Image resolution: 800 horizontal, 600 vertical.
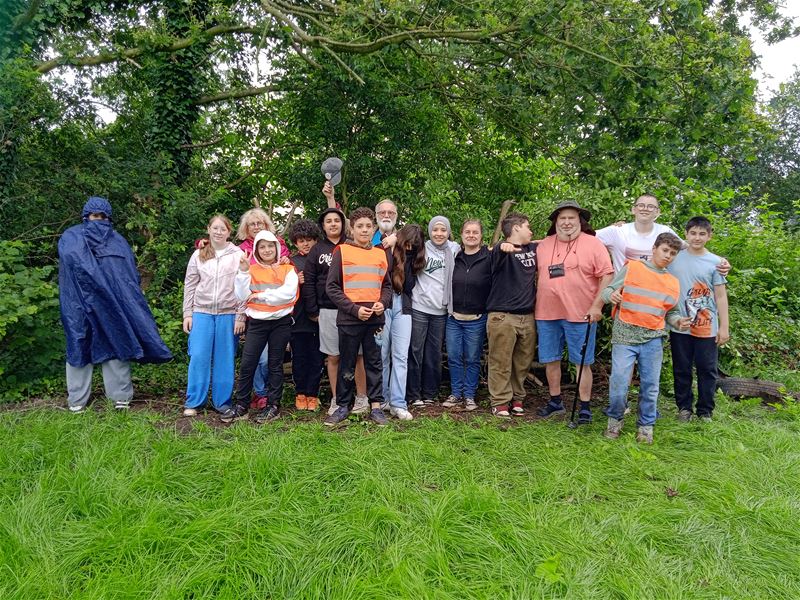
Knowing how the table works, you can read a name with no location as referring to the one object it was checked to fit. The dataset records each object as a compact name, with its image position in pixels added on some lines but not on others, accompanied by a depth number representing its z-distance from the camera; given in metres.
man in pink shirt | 4.72
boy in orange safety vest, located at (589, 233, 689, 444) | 4.26
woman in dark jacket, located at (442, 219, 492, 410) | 5.10
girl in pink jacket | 4.70
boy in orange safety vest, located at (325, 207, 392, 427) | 4.52
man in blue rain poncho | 4.59
